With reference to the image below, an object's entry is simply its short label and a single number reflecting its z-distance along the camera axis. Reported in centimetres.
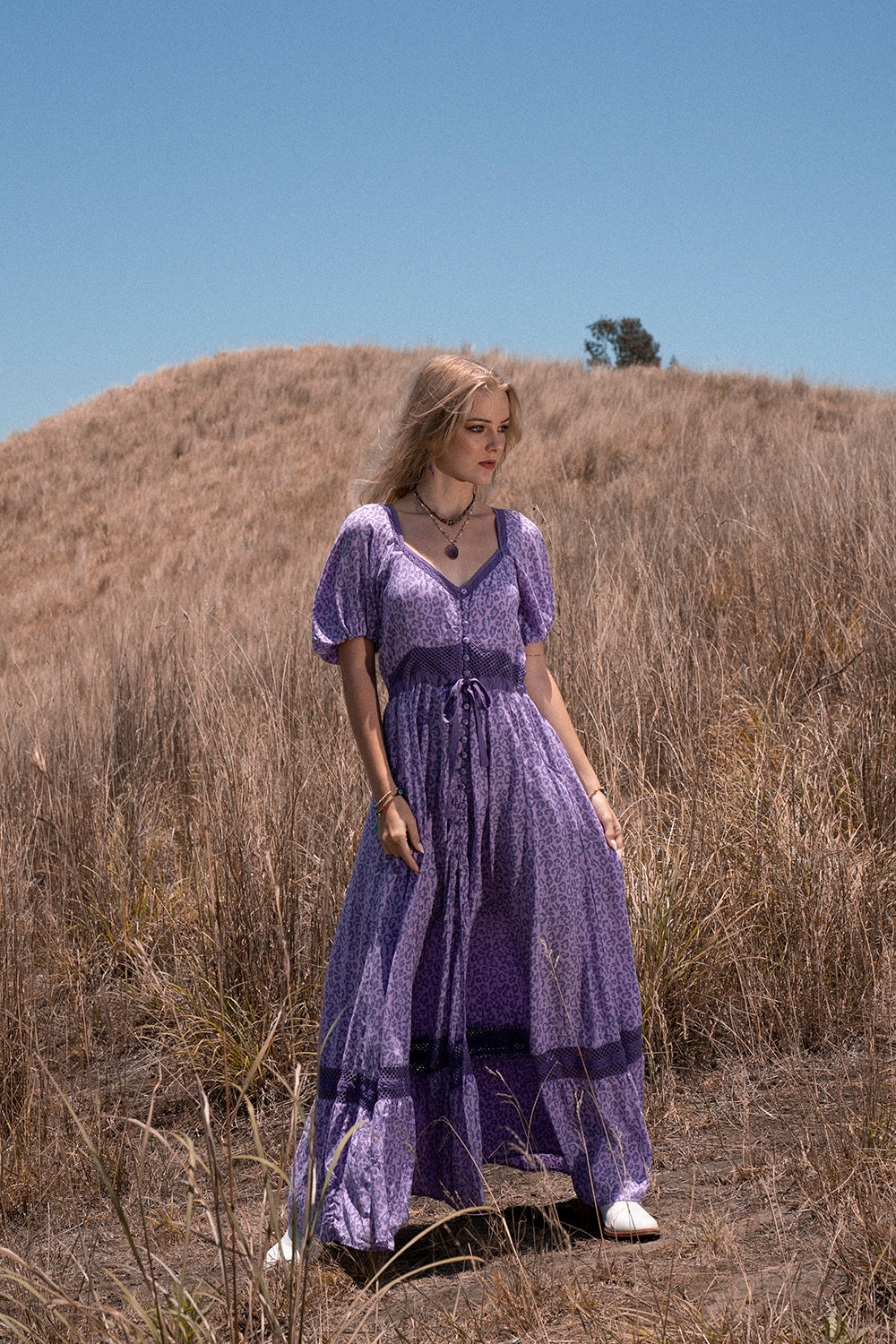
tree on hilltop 3525
